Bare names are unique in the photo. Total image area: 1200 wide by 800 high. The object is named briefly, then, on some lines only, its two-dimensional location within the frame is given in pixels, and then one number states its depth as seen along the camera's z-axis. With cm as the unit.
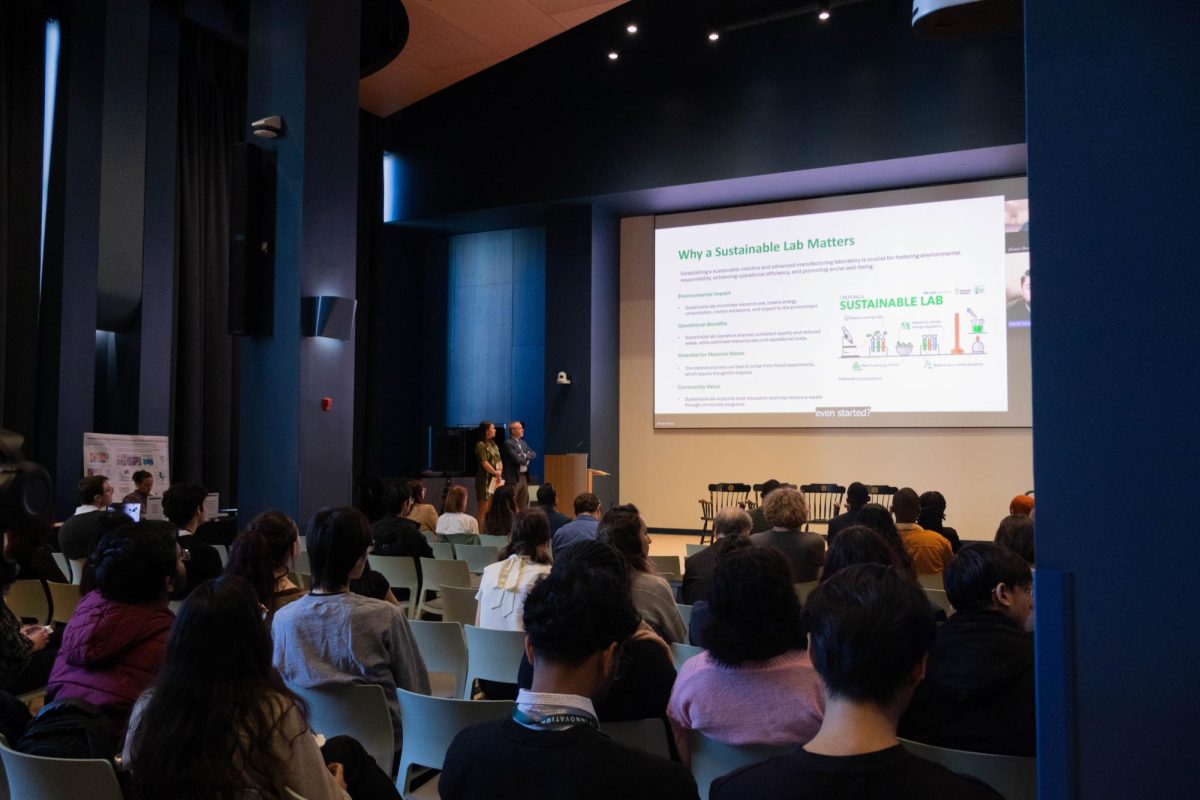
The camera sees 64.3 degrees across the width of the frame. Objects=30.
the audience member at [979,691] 207
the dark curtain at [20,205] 888
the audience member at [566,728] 141
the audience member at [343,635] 262
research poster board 855
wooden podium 1072
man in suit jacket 1077
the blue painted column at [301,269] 838
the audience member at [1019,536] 354
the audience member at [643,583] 317
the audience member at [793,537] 457
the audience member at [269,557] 295
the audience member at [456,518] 663
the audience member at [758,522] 630
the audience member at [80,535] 454
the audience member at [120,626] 212
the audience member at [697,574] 413
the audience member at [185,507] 466
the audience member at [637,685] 230
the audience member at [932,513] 548
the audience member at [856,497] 612
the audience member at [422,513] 690
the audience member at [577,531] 447
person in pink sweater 202
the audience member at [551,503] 585
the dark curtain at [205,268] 1075
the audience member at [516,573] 354
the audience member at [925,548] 482
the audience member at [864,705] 123
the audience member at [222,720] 155
